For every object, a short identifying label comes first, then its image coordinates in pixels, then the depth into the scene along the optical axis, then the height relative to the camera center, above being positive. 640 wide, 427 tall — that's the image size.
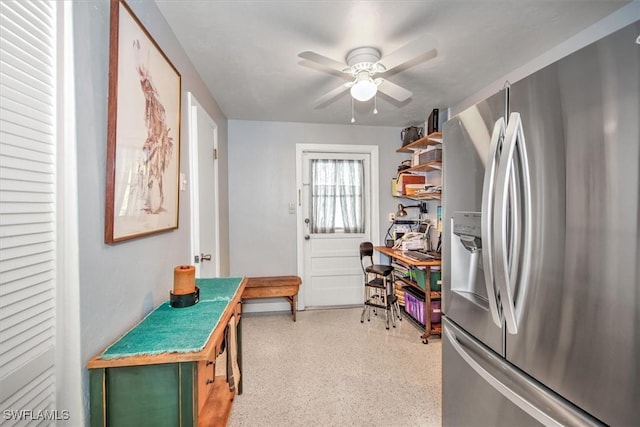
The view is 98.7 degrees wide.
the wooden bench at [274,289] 3.10 -0.87
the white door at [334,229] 3.54 -0.22
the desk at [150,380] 0.88 -0.54
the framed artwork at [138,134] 1.00 +0.35
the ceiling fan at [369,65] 1.56 +0.91
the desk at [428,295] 2.67 -0.85
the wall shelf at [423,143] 2.81 +0.78
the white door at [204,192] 1.98 +0.17
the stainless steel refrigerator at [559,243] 0.67 -0.09
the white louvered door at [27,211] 0.66 +0.01
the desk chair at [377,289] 3.09 -0.95
